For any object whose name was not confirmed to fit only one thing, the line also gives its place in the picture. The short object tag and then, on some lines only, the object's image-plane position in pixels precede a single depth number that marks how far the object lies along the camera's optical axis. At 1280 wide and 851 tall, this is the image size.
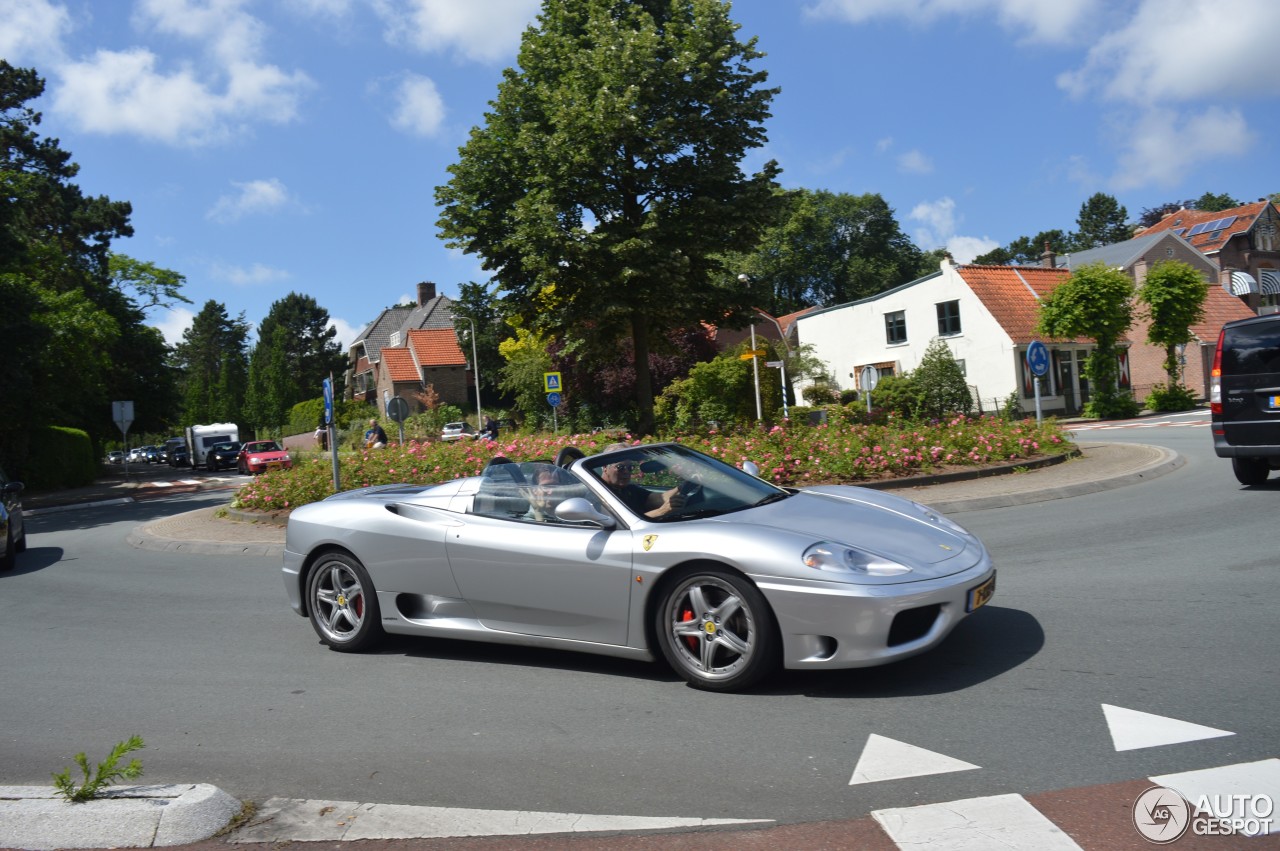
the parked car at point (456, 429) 52.66
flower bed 14.55
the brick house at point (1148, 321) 47.69
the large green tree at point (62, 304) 27.78
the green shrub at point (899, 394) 33.44
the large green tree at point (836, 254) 87.12
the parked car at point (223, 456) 51.66
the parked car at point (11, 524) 12.65
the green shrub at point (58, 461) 33.84
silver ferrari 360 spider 4.80
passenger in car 5.79
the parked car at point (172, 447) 65.19
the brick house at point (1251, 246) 63.94
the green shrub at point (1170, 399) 39.62
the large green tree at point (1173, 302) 39.22
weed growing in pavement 3.71
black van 11.17
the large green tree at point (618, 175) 18.44
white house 41.50
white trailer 55.47
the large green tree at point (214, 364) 106.50
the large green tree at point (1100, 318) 36.91
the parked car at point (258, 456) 40.91
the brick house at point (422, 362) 74.88
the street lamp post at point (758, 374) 33.09
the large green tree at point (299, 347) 106.19
